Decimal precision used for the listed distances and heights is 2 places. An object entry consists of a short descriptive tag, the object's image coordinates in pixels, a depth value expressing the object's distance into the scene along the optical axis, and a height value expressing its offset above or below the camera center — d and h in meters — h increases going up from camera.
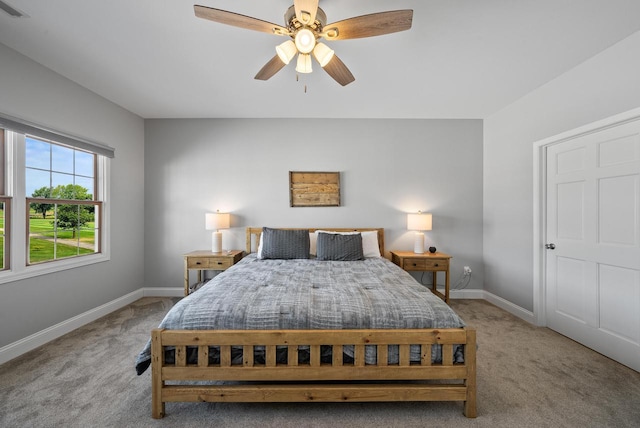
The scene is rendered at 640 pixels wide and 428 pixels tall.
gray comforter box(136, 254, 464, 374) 1.55 -0.60
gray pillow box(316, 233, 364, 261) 3.07 -0.41
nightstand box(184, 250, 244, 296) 3.22 -0.61
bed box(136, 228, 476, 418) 1.49 -0.83
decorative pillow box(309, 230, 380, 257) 3.31 -0.40
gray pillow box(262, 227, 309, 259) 3.14 -0.38
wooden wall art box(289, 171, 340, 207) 3.69 +0.36
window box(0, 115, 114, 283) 2.19 +0.13
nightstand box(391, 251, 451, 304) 3.24 -0.63
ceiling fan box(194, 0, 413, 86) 1.47 +1.15
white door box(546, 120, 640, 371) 2.04 -0.25
